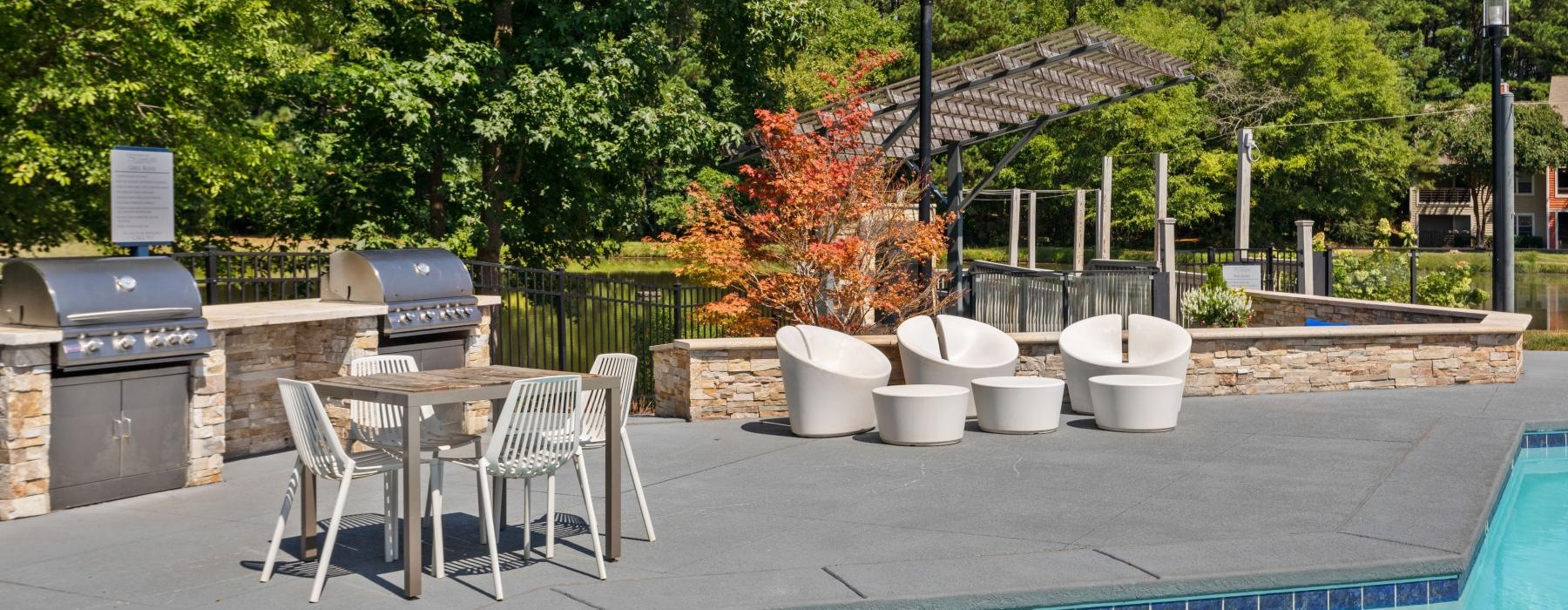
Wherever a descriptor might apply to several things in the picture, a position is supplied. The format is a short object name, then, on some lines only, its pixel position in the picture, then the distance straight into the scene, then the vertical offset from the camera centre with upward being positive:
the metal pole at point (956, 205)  16.25 +1.42
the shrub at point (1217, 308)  14.47 +0.00
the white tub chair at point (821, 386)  9.21 -0.61
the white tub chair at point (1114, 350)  10.05 -0.36
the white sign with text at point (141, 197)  7.89 +0.74
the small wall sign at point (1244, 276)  17.59 +0.48
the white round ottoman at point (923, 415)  8.84 -0.79
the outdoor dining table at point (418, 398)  4.99 -0.39
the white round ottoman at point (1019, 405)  9.31 -0.75
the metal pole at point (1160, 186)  18.75 +2.01
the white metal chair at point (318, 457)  4.98 -0.64
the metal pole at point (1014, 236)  24.23 +1.48
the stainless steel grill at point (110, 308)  6.71 +0.00
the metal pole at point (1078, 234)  22.70 +1.47
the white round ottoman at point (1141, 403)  9.38 -0.74
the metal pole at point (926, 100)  11.73 +2.11
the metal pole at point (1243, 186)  19.16 +2.03
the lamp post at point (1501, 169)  14.22 +1.67
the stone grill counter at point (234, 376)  6.56 -0.46
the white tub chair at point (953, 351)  9.76 -0.36
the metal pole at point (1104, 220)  20.92 +1.60
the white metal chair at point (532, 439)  5.07 -0.58
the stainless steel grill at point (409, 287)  8.97 +0.16
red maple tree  11.62 +0.68
